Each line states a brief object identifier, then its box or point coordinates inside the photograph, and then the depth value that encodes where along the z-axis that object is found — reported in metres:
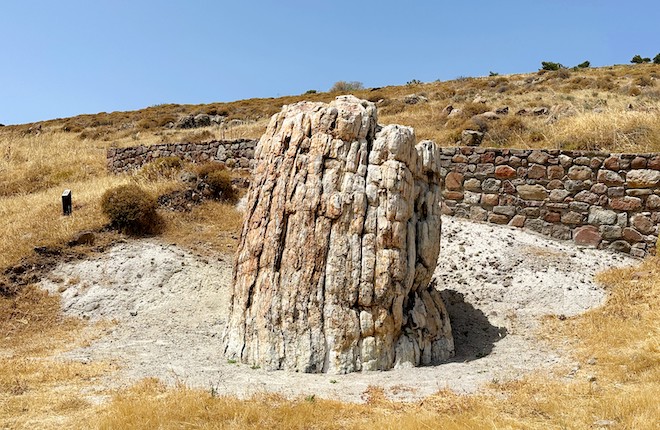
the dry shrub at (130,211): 14.47
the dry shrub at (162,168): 18.33
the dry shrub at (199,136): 27.91
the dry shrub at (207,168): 17.33
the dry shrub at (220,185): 16.81
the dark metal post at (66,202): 15.34
